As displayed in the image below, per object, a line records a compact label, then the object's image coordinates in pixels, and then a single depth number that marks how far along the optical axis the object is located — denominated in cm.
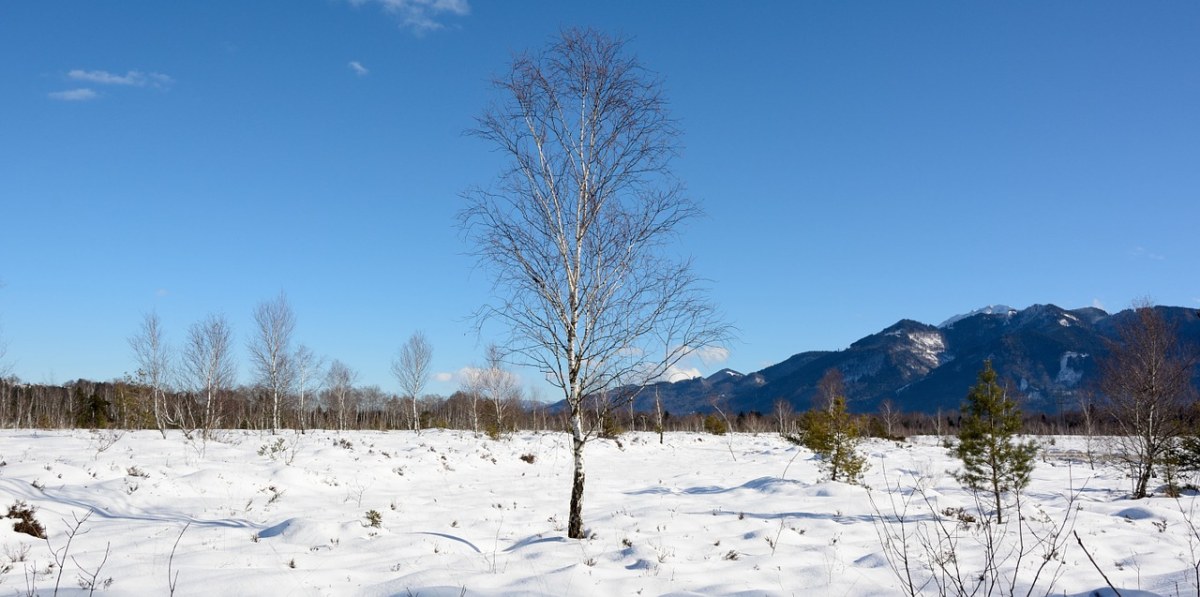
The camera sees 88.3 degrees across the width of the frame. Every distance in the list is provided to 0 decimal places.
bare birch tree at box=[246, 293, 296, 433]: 3856
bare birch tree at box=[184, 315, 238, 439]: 3428
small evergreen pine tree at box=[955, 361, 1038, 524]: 1280
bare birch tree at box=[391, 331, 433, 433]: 5225
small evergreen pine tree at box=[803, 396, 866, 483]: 1834
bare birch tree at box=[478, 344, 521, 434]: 4459
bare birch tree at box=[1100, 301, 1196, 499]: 1900
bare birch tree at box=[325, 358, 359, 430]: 6466
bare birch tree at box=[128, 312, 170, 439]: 3572
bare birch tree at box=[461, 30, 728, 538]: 976
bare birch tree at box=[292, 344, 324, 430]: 4834
